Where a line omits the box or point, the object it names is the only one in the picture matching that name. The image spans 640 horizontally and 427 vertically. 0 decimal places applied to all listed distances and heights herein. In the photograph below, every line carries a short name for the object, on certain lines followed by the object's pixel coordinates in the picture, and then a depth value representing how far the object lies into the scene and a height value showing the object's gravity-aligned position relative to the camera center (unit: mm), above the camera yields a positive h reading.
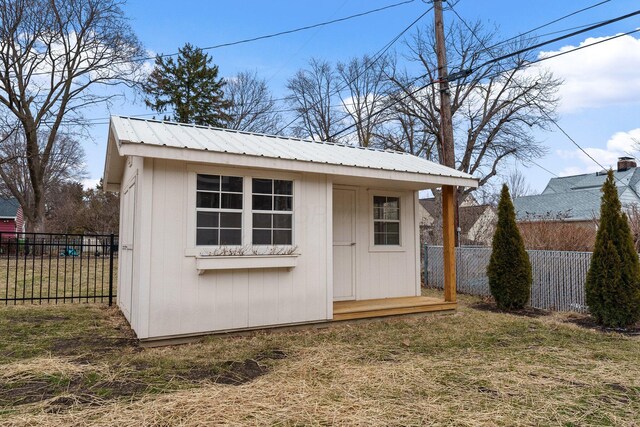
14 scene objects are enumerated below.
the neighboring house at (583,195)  20453 +2289
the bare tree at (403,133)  19138 +5118
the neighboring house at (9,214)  28156 +1472
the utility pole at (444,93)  10523 +3596
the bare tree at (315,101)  25094 +8304
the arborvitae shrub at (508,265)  7457 -492
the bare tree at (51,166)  24016 +4569
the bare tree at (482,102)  17422 +5917
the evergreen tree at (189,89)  23625 +8438
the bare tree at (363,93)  21594 +8149
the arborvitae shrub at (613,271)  5922 -487
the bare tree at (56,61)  17891 +7993
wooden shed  4824 +108
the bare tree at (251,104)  26312 +8392
